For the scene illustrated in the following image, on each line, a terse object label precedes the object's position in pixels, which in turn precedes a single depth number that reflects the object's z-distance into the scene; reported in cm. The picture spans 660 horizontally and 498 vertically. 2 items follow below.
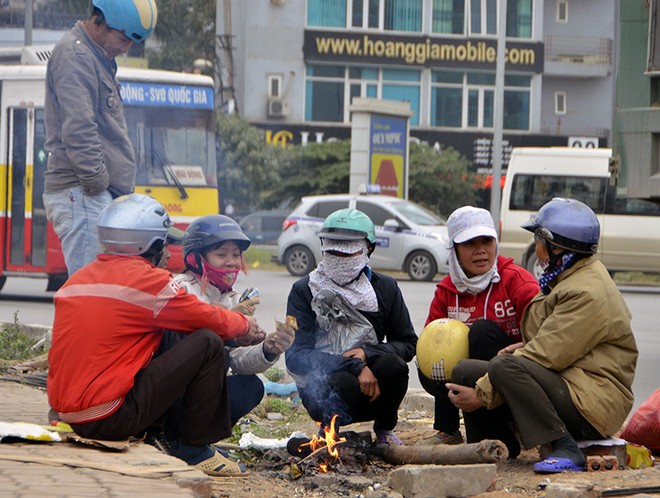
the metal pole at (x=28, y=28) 2549
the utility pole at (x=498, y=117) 2731
